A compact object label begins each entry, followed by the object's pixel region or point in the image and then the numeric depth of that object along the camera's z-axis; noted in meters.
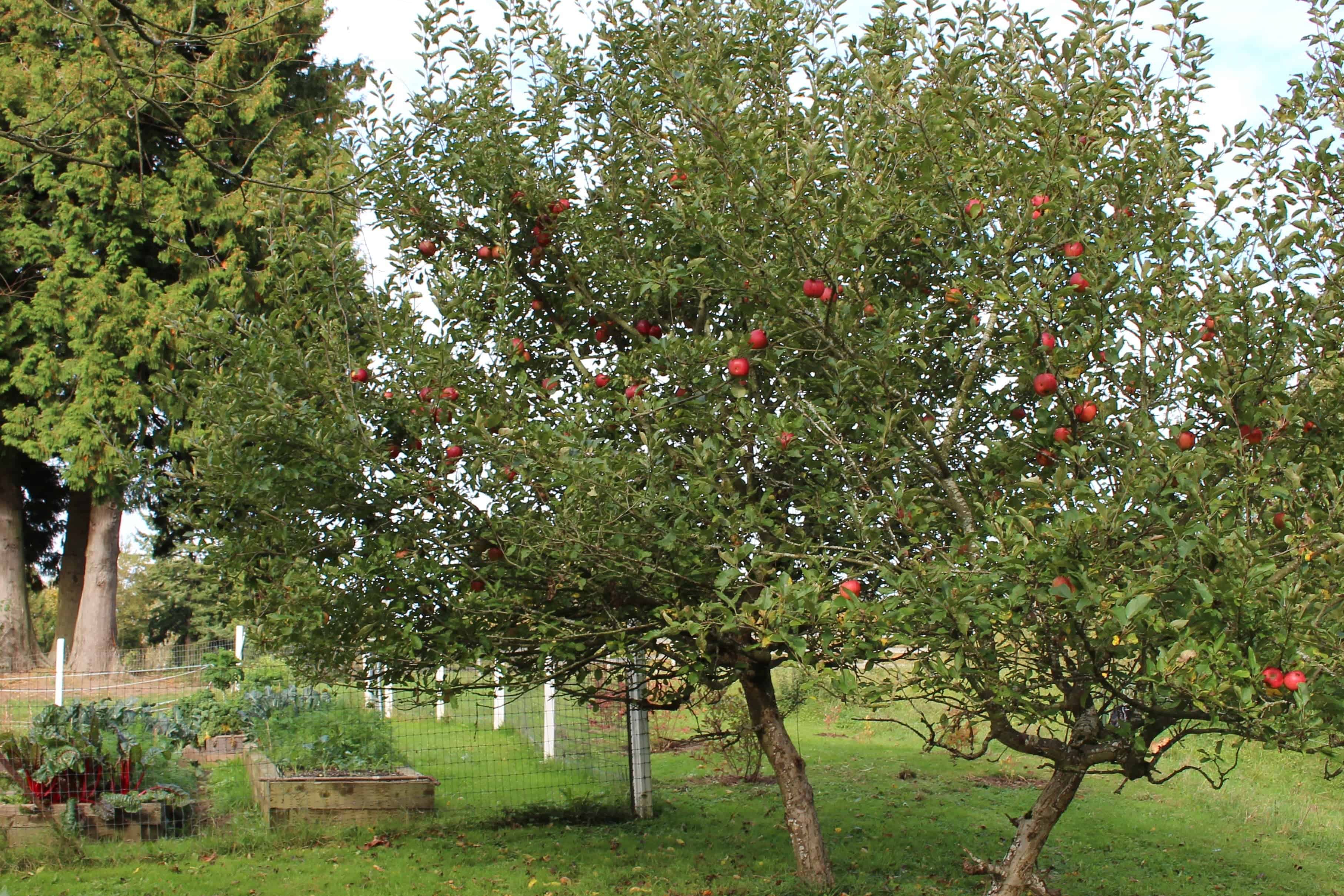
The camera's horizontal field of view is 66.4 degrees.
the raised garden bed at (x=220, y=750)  9.47
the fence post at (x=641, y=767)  7.87
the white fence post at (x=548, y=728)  9.34
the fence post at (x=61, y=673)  11.38
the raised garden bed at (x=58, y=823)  6.11
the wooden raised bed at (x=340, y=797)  7.01
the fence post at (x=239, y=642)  11.51
